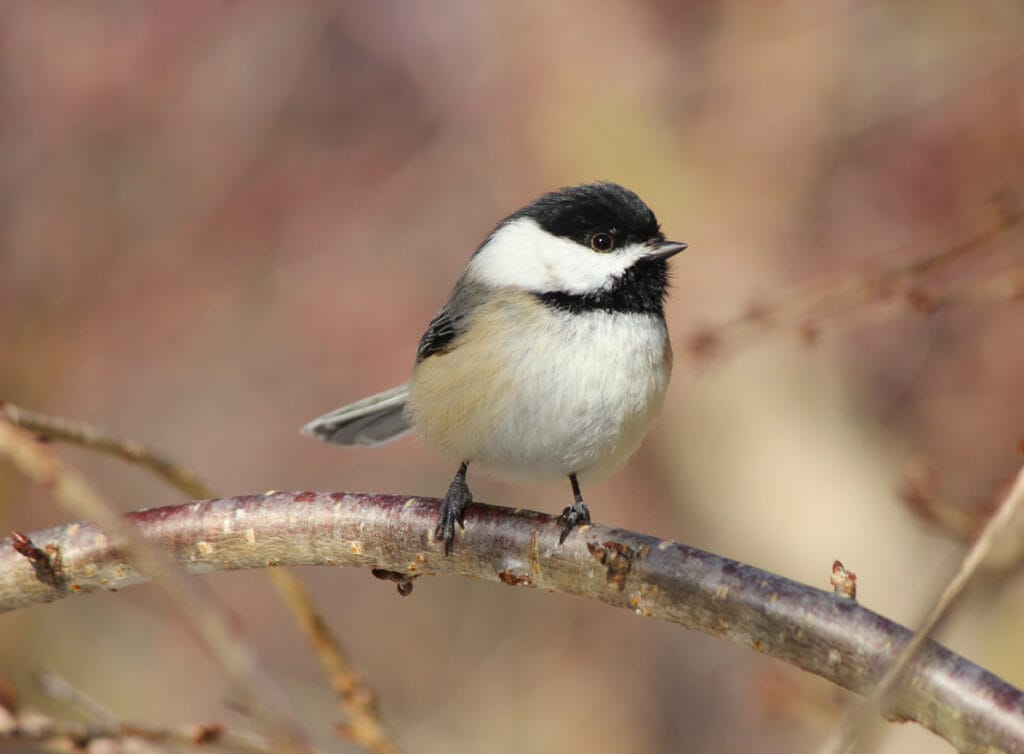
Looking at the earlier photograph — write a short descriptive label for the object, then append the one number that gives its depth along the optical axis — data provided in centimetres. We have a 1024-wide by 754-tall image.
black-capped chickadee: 327
